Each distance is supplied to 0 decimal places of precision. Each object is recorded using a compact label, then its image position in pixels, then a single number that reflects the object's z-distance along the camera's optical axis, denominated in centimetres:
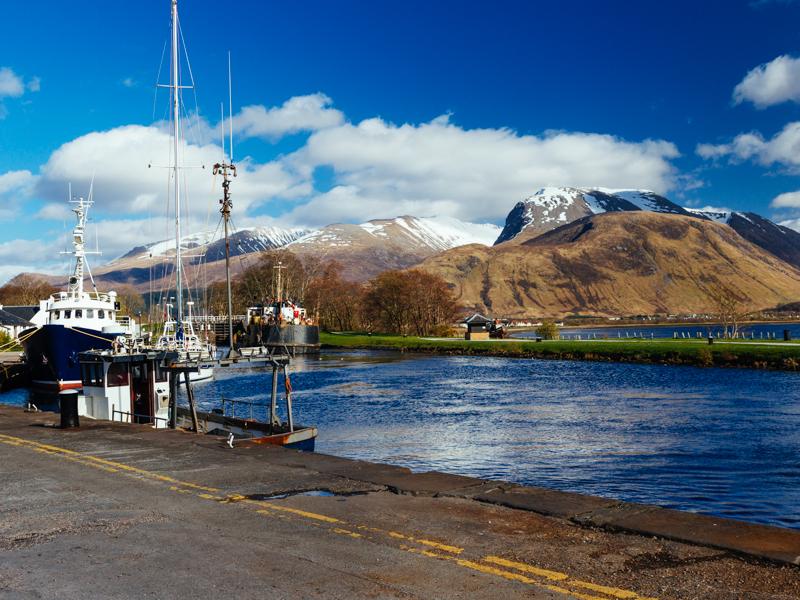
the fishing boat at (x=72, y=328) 5044
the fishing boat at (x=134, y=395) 2961
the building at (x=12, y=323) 10894
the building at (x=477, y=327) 12962
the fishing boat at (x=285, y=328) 12338
